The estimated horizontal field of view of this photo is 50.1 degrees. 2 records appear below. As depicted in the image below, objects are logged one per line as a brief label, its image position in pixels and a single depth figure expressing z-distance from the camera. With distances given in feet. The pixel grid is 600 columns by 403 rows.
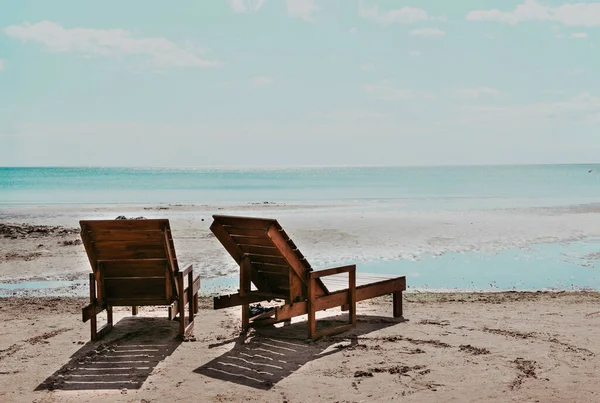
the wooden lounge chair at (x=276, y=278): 23.04
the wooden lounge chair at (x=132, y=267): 22.39
